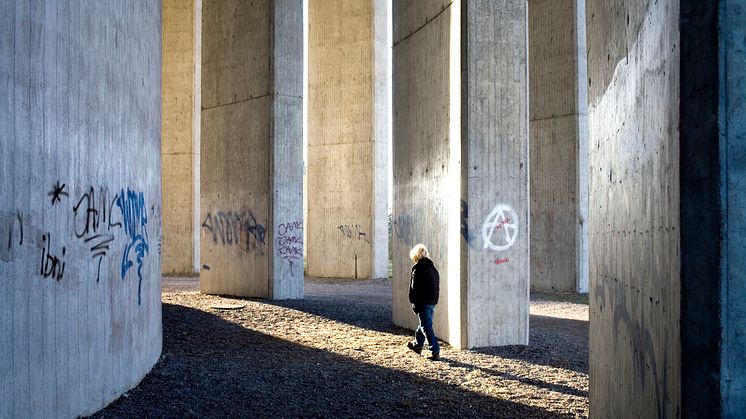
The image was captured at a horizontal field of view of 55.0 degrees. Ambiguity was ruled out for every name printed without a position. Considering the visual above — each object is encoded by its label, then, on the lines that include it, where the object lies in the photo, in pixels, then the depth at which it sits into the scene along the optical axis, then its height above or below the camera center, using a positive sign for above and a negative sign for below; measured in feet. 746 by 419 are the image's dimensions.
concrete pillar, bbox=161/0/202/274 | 85.66 +9.20
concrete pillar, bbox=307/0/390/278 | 81.10 +8.47
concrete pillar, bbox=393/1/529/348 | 35.35 +1.88
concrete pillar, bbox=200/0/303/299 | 56.85 +4.91
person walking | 32.40 -3.64
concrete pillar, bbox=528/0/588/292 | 63.98 +5.93
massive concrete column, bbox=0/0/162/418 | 16.85 +0.17
